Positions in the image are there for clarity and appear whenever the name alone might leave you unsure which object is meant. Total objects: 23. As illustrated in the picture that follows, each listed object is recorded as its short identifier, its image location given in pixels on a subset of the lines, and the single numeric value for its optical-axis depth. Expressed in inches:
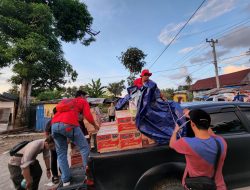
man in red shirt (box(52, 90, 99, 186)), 106.5
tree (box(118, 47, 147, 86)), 574.9
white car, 417.2
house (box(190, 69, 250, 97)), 1188.8
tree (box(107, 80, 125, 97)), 1445.9
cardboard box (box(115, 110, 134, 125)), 83.3
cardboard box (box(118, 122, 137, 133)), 82.9
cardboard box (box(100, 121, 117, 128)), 104.0
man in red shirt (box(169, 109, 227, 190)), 53.8
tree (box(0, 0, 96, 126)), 386.4
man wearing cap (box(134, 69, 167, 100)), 111.2
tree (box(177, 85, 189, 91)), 1965.8
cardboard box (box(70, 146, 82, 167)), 122.5
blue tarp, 81.5
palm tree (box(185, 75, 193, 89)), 2245.7
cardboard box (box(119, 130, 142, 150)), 79.9
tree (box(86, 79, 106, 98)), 936.5
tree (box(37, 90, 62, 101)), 1013.9
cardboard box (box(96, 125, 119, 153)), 79.8
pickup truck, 75.8
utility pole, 689.0
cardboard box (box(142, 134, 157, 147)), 81.2
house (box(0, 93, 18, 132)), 472.2
